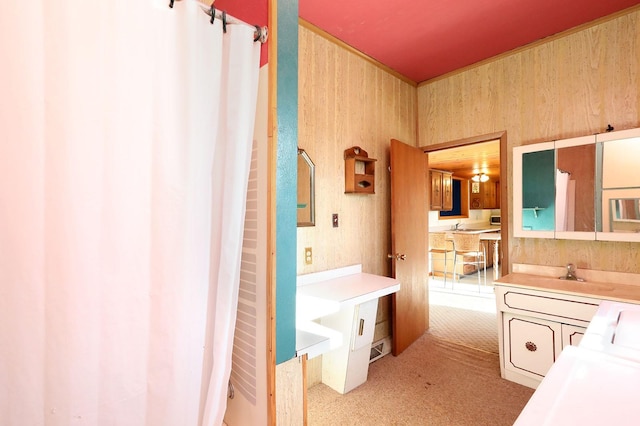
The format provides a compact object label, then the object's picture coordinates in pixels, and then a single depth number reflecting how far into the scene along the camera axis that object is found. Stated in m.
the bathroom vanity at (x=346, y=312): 1.83
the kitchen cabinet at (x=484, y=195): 7.39
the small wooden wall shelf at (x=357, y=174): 2.38
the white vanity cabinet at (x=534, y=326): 1.92
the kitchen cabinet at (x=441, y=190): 6.00
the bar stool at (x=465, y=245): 4.72
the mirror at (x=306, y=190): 2.10
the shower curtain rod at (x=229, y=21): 1.06
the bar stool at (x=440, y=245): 5.13
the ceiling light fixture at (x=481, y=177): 6.80
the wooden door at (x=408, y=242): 2.64
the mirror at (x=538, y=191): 2.31
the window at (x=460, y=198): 7.01
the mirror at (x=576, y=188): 2.14
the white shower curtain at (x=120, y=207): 0.79
